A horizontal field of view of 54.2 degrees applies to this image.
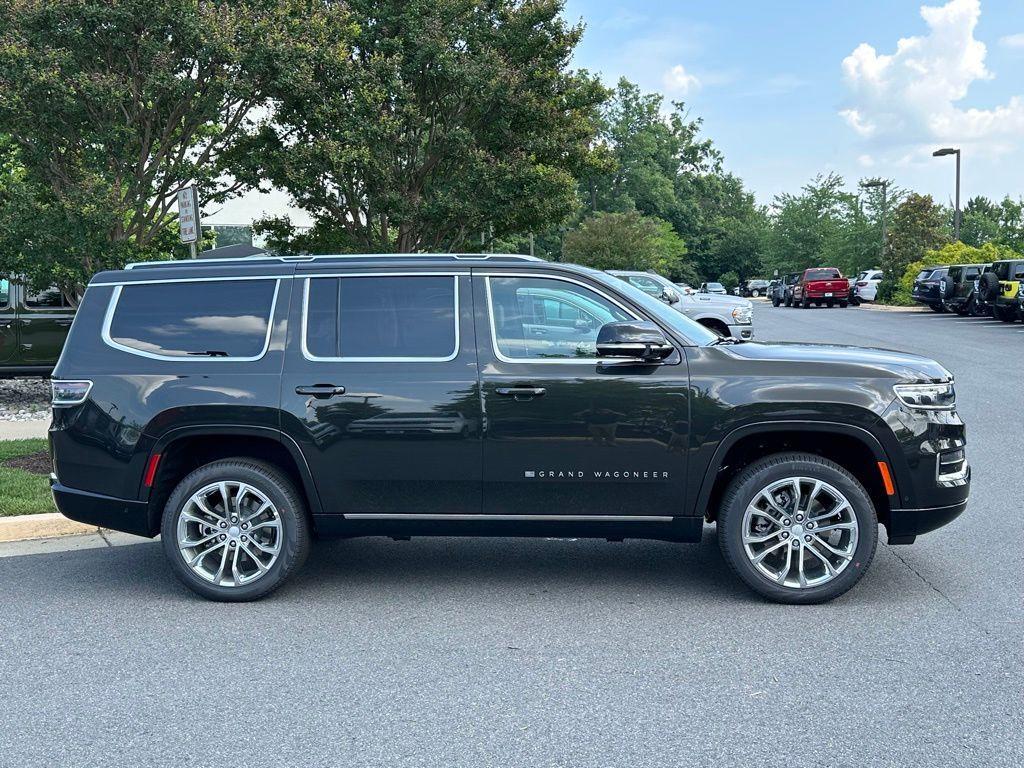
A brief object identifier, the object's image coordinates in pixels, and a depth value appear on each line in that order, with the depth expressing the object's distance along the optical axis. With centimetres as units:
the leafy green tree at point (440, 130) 1841
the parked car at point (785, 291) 5210
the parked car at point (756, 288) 8594
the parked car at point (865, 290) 5134
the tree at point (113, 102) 1307
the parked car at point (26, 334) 1409
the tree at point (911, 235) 5797
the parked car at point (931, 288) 3806
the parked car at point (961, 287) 3525
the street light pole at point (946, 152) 4125
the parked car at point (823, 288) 4794
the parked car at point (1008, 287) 2956
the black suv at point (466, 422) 520
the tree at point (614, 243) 6178
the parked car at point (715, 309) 1812
